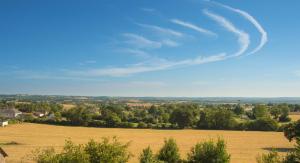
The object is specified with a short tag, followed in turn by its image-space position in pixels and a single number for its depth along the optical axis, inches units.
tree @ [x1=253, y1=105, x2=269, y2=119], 5738.2
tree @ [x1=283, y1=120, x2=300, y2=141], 2591.0
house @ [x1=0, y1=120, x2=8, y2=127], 4803.2
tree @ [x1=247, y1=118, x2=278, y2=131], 4512.8
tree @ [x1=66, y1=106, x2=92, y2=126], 5081.7
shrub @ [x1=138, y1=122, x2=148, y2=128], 4869.6
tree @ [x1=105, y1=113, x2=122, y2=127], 4975.4
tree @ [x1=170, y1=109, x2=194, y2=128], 4834.4
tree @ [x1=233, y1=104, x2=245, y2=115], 6445.4
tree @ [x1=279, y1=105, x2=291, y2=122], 5502.0
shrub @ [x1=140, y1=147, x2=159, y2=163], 1313.1
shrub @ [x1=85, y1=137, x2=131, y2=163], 1057.5
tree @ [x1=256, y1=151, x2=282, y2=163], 1144.2
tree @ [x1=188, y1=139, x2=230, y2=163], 1368.1
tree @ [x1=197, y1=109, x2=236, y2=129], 4701.0
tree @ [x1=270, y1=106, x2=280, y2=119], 5968.0
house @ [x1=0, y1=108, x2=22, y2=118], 6368.1
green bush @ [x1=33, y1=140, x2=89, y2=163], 980.6
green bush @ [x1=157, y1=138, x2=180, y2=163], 1535.4
